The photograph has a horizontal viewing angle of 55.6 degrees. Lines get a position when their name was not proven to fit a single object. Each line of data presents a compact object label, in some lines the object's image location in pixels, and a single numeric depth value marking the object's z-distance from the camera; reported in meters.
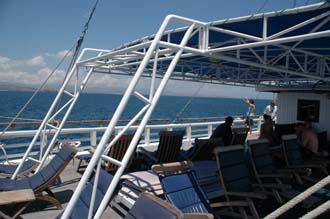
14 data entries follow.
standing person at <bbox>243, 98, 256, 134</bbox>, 12.54
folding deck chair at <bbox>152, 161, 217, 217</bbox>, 3.62
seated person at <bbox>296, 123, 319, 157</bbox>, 7.08
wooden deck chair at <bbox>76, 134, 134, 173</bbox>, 5.49
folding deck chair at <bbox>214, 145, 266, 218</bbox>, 4.17
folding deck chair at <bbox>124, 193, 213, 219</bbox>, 2.48
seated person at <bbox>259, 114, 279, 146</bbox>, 8.23
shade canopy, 3.51
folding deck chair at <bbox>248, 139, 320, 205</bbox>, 5.03
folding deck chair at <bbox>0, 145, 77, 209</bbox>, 4.27
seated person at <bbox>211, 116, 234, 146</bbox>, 7.41
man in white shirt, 14.27
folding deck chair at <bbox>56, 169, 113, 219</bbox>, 3.47
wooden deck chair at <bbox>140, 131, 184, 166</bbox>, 6.15
